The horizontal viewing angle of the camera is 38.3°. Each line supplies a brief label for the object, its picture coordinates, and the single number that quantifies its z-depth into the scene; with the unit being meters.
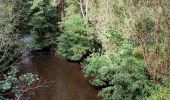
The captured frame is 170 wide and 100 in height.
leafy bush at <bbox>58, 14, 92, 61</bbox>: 18.86
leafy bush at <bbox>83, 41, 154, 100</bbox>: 11.15
